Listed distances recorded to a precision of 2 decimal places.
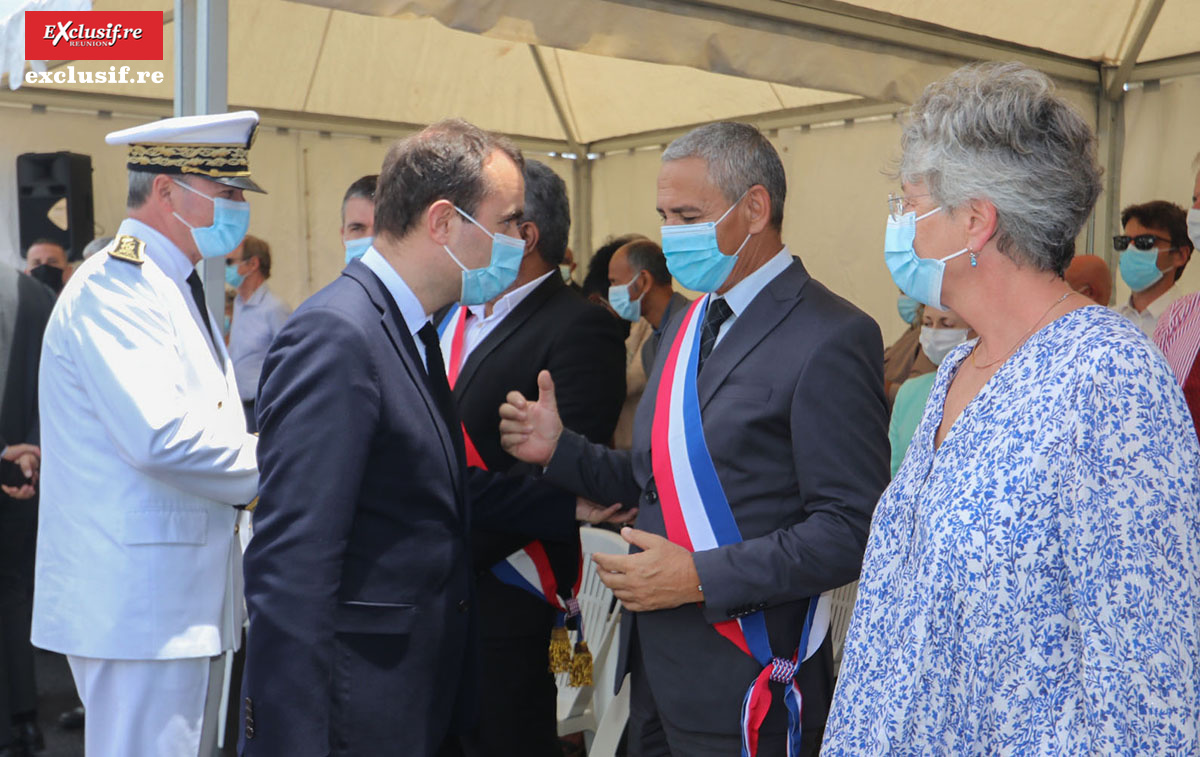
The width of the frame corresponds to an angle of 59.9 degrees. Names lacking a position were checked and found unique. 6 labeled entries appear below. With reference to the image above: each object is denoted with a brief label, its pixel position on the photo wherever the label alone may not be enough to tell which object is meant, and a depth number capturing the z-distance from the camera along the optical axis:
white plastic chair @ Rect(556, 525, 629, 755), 3.50
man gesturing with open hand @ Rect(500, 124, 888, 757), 1.97
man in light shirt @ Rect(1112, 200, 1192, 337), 4.68
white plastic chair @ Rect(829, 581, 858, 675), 3.70
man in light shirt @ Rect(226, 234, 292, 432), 6.26
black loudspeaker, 3.90
